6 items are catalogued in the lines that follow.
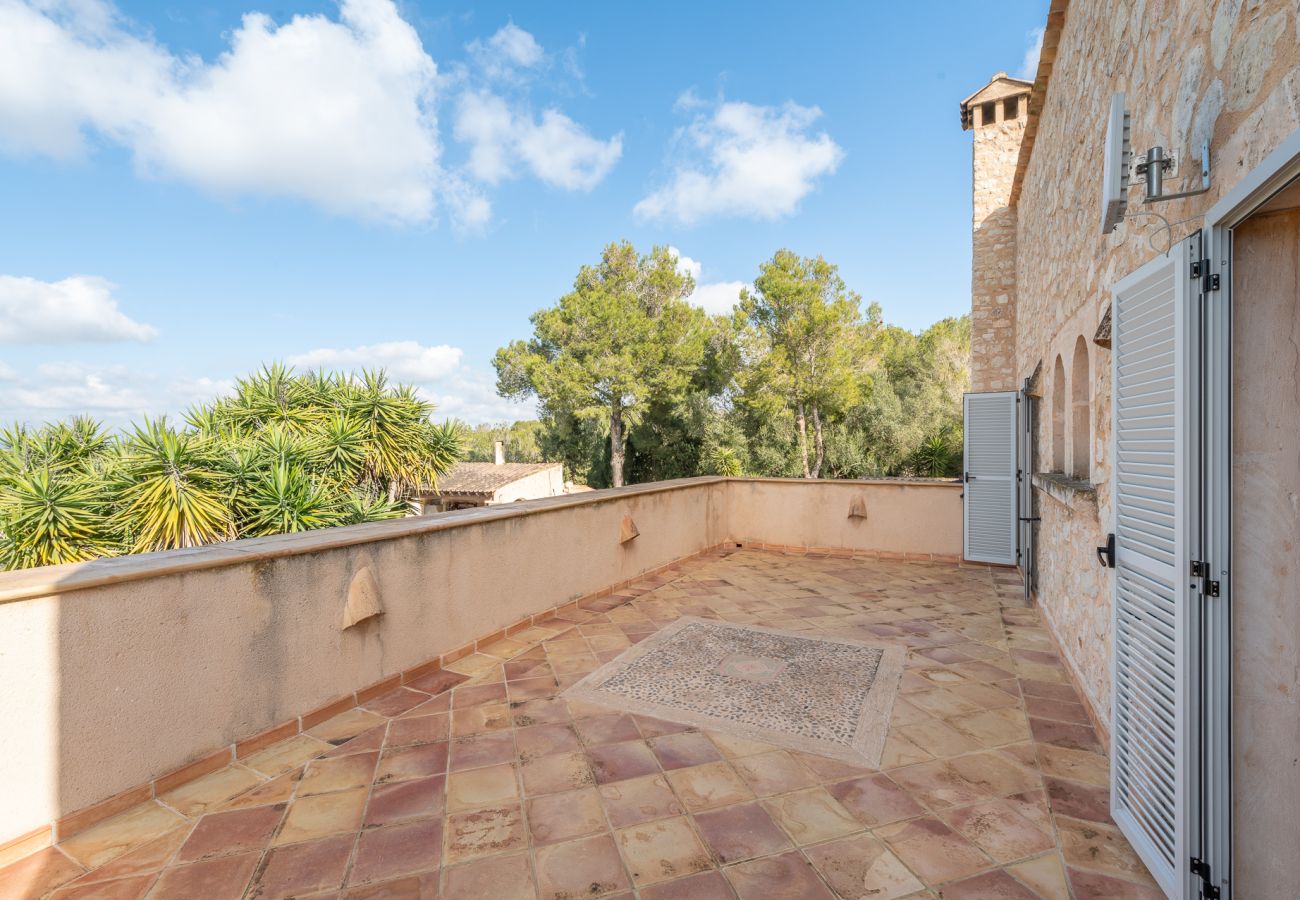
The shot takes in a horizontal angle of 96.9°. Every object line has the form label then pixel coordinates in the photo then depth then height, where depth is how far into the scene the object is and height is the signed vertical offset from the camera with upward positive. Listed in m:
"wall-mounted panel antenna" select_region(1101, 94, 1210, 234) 1.79 +0.89
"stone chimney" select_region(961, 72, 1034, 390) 8.59 +3.37
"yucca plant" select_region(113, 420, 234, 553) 5.46 -0.35
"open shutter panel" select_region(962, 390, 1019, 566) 5.92 -0.33
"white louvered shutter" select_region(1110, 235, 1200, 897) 1.62 -0.38
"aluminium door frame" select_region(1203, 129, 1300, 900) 1.53 -0.26
